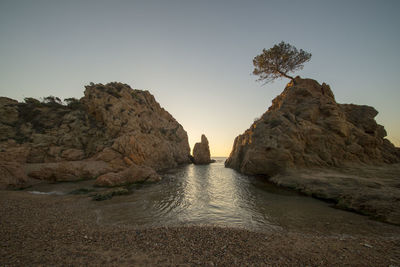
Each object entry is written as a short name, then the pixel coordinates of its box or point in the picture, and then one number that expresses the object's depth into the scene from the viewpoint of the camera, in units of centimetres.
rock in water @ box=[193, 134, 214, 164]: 5169
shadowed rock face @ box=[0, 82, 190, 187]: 1811
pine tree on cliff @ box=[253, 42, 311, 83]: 2438
